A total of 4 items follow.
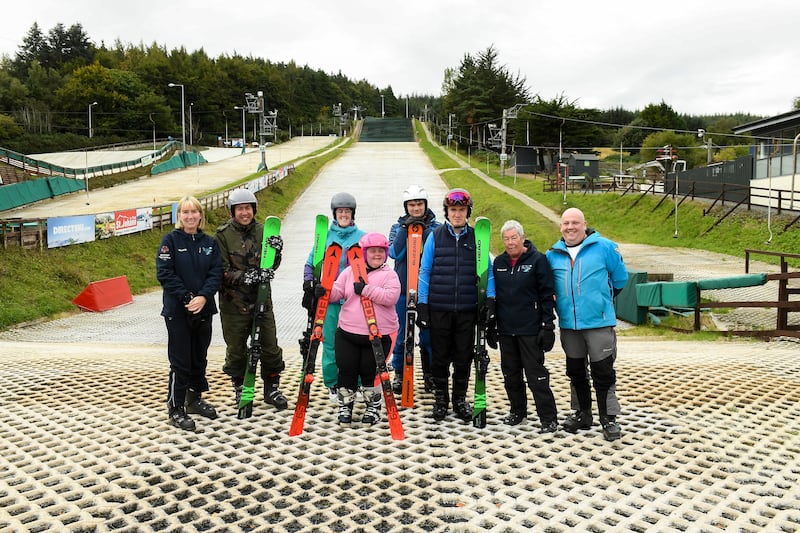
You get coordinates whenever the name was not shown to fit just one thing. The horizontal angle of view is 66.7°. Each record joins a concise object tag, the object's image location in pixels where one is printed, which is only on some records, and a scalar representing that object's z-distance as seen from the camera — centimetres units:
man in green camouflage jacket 516
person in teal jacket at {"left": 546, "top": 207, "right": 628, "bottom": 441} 473
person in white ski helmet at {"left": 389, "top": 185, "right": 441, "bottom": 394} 559
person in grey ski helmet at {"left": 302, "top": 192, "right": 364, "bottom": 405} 524
